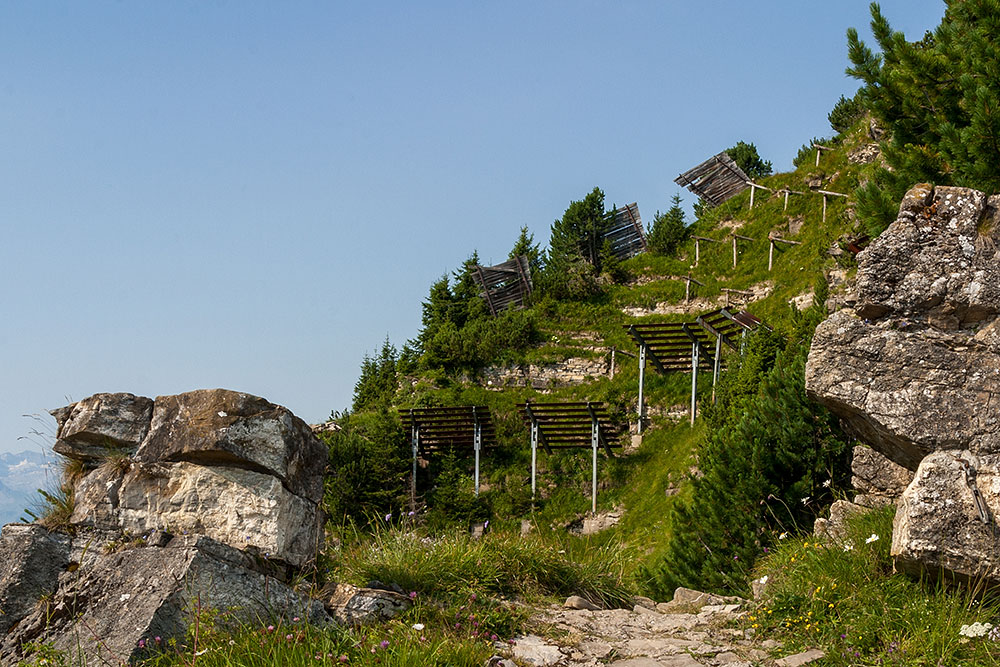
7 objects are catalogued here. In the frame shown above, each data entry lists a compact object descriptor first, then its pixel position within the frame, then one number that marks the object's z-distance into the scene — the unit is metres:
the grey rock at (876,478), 8.50
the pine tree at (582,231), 40.62
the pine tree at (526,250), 42.72
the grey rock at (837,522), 8.17
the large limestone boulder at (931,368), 6.54
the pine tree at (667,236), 38.91
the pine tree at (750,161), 46.75
